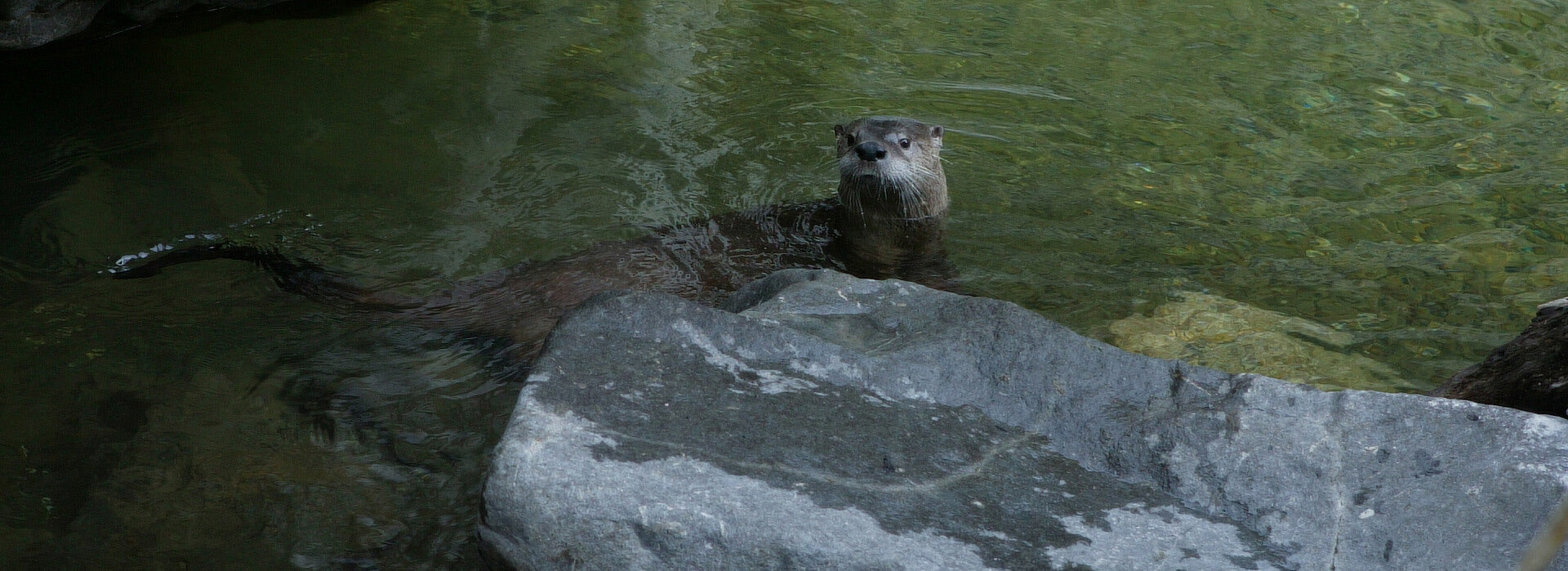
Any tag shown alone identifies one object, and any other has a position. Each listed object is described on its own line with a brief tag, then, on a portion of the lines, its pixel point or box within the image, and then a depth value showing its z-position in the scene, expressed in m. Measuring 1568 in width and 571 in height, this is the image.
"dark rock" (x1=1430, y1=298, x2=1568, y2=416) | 4.39
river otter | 6.43
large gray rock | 3.20
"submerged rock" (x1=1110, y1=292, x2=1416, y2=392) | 6.32
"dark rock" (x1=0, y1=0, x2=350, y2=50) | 9.38
